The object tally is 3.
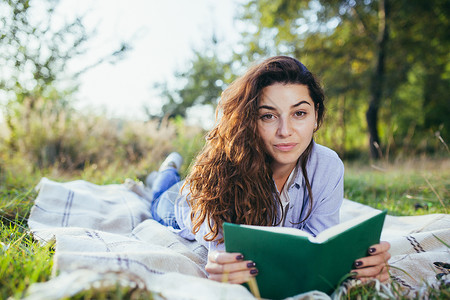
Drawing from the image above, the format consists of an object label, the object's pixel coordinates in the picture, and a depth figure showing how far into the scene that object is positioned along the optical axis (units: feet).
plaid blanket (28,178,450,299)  2.24
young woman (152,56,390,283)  3.01
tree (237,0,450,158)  23.95
